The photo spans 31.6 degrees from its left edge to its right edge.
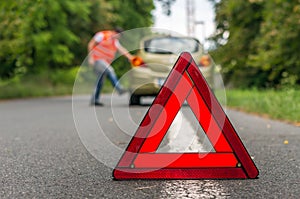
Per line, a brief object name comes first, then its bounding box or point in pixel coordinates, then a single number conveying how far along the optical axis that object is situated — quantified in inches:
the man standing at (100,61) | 432.5
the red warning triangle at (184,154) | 151.1
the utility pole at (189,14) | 1664.0
